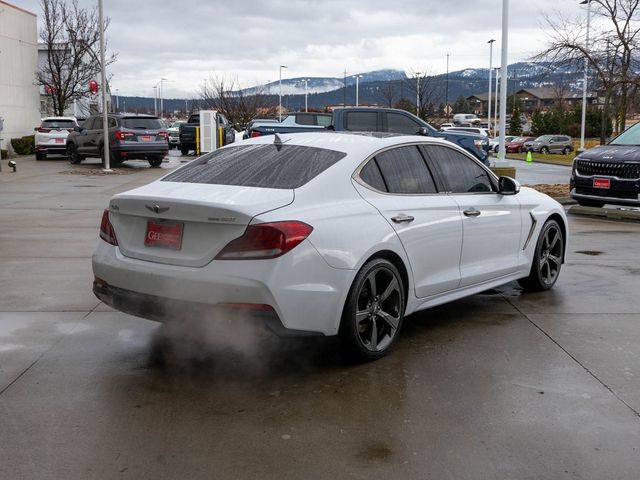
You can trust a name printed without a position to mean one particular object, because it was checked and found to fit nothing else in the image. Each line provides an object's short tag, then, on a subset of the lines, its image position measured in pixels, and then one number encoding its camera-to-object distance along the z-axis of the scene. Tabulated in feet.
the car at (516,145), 183.73
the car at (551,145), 172.96
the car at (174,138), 145.89
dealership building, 111.45
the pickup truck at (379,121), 57.26
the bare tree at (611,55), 83.15
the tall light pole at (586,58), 90.48
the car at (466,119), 261.24
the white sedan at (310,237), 14.94
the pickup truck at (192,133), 119.03
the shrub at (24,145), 110.83
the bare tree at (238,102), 201.05
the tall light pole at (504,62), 66.18
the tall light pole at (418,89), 196.52
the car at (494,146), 150.51
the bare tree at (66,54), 134.21
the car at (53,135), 101.91
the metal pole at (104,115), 78.74
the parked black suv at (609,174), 42.32
